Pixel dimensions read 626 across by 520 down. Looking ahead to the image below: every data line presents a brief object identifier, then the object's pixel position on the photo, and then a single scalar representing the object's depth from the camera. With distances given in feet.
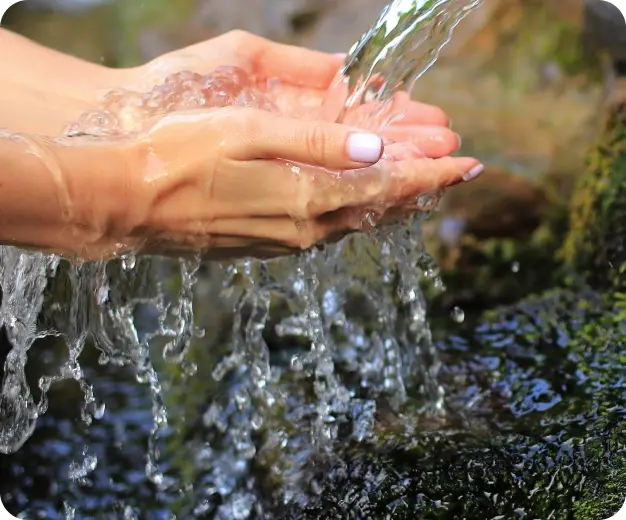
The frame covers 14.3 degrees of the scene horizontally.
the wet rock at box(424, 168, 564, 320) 5.67
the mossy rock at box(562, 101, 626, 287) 4.70
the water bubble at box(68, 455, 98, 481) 4.06
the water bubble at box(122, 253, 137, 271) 3.62
